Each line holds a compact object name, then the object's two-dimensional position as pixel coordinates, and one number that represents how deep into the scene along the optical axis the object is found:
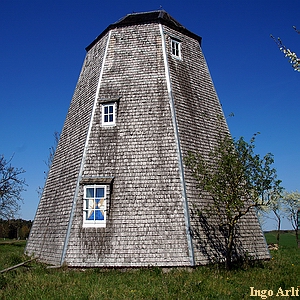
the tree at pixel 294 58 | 5.59
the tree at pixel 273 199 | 10.73
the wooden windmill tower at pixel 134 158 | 11.30
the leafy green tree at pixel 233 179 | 10.97
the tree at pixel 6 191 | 24.77
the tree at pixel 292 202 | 34.12
